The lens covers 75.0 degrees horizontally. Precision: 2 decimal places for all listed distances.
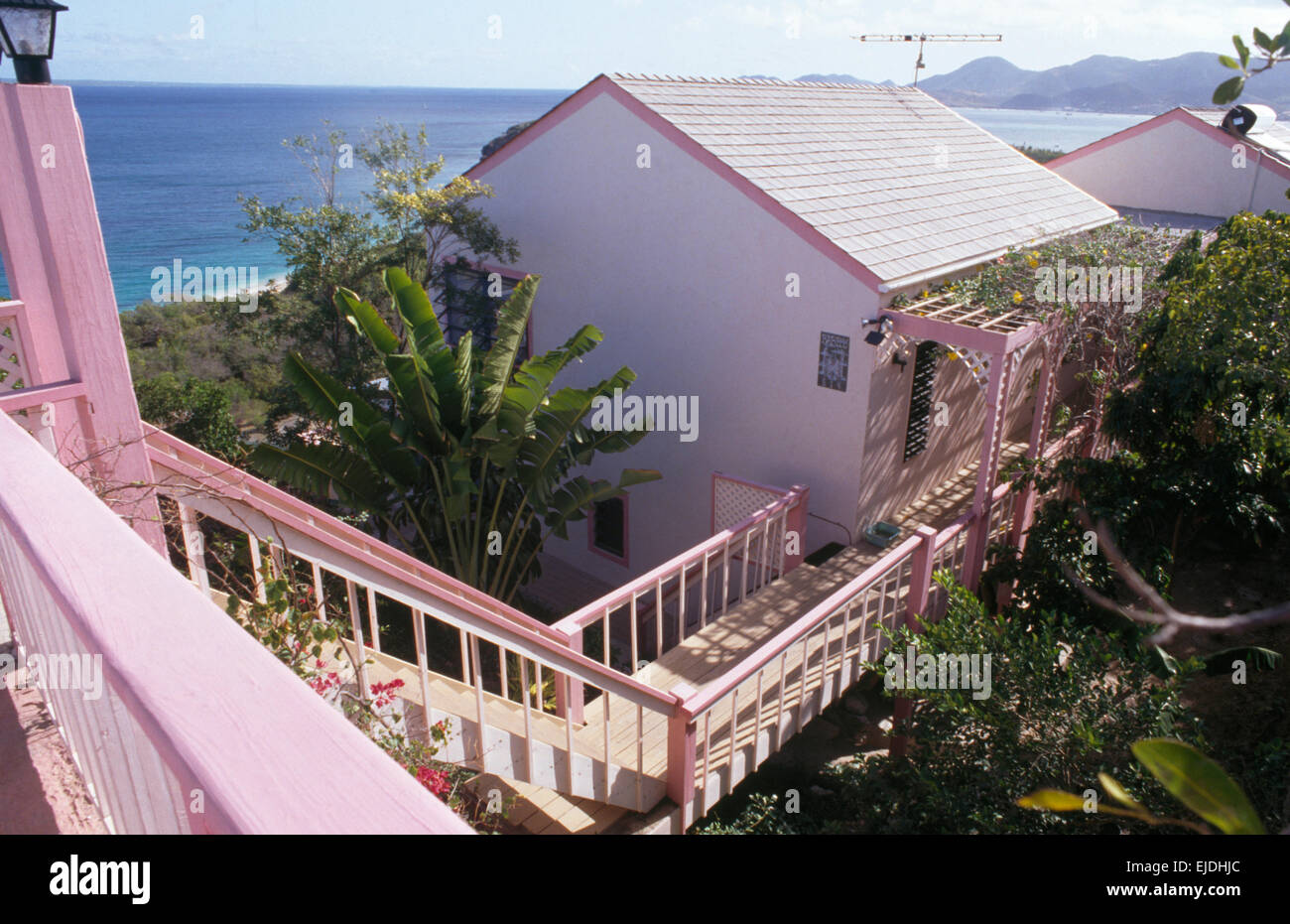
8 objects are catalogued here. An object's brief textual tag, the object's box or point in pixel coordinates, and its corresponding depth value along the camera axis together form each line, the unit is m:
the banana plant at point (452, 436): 8.58
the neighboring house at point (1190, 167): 16.11
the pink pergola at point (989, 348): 7.88
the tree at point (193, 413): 13.19
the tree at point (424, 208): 12.05
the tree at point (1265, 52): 2.74
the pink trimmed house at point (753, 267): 9.40
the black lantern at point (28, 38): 3.17
